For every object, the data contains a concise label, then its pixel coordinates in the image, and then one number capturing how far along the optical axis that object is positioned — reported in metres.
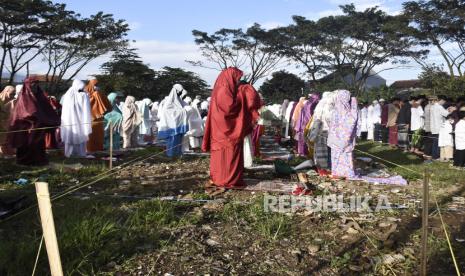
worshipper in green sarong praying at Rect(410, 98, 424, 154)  12.74
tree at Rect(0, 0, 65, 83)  23.31
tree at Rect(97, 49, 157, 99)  32.00
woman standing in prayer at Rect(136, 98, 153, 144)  13.59
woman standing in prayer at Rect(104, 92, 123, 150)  11.55
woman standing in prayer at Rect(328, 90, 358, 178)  7.76
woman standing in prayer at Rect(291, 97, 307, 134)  12.38
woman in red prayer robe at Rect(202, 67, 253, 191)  6.53
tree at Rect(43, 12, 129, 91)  27.36
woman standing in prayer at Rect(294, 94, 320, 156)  10.67
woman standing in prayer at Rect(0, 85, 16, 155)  7.80
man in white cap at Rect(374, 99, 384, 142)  16.20
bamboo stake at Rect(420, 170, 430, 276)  3.04
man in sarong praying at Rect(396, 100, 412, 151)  12.91
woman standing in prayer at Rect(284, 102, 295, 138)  14.54
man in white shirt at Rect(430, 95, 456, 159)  11.33
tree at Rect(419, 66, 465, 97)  19.20
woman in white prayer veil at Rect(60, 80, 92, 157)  9.25
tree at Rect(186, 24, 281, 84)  36.59
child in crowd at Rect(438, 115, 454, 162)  10.35
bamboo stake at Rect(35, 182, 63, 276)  2.61
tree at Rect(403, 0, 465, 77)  25.25
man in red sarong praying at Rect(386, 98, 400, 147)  13.81
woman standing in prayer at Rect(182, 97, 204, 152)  10.65
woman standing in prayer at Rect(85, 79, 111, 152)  10.44
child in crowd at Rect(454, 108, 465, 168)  9.44
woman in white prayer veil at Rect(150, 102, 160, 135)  14.30
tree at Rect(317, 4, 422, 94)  31.47
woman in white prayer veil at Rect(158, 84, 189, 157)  10.16
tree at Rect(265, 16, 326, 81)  34.75
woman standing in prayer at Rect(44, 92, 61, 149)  10.45
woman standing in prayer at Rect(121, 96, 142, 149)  12.30
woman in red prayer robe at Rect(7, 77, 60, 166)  8.05
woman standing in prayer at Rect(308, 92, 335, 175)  8.40
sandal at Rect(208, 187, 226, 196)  6.14
